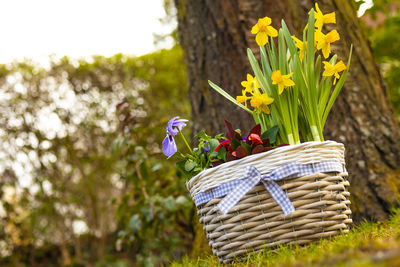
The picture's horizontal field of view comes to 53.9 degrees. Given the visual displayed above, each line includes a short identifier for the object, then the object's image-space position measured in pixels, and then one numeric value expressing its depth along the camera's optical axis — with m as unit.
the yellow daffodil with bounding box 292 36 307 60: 1.39
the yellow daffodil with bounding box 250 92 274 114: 1.31
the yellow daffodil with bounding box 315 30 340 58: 1.34
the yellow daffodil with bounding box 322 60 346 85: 1.32
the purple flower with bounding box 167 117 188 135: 1.36
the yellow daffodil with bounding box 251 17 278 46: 1.35
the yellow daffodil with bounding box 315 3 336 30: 1.35
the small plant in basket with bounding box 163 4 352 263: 1.19
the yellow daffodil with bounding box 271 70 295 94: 1.26
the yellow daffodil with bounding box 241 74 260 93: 1.42
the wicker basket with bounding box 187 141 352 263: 1.19
